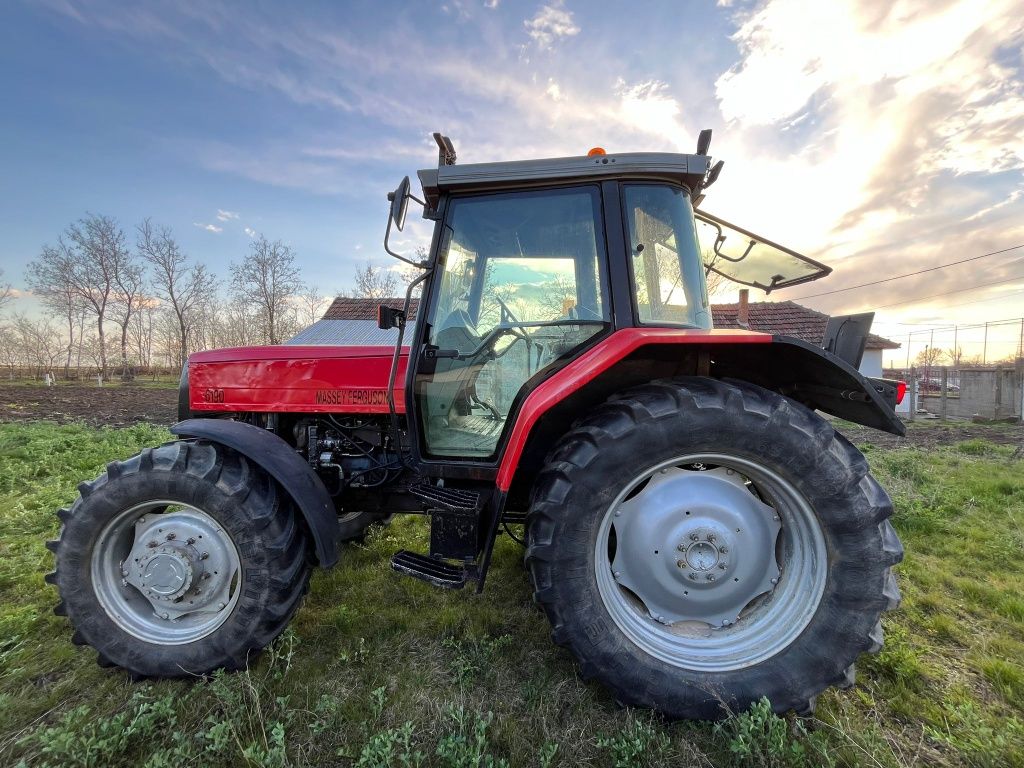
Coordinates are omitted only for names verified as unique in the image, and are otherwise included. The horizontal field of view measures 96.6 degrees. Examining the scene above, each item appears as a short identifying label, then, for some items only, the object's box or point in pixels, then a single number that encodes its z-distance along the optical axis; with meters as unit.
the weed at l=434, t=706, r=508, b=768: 1.46
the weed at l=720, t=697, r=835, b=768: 1.46
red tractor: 1.68
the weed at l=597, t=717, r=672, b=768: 1.50
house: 14.28
